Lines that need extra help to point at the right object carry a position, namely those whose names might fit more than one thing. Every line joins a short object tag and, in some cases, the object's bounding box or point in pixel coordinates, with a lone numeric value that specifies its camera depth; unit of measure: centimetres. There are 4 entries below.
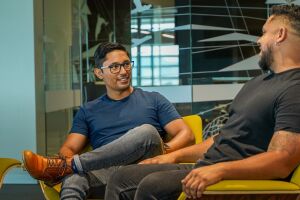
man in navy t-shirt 236
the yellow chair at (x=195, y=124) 289
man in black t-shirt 176
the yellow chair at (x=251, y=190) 170
